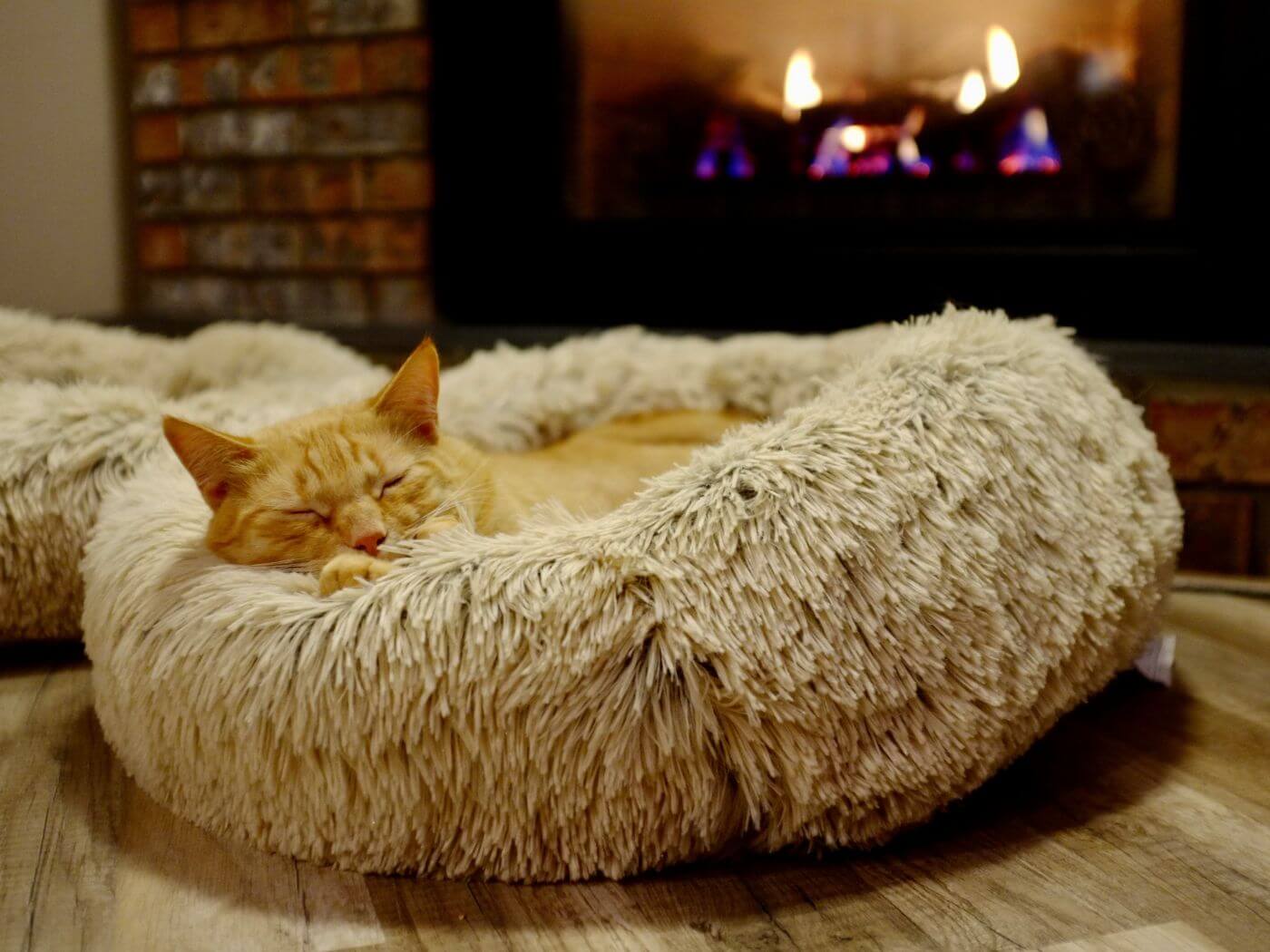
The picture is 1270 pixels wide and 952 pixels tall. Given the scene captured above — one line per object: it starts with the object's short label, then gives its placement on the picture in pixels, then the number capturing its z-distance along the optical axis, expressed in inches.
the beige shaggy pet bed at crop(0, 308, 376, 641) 50.1
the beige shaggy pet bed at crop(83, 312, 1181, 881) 32.3
